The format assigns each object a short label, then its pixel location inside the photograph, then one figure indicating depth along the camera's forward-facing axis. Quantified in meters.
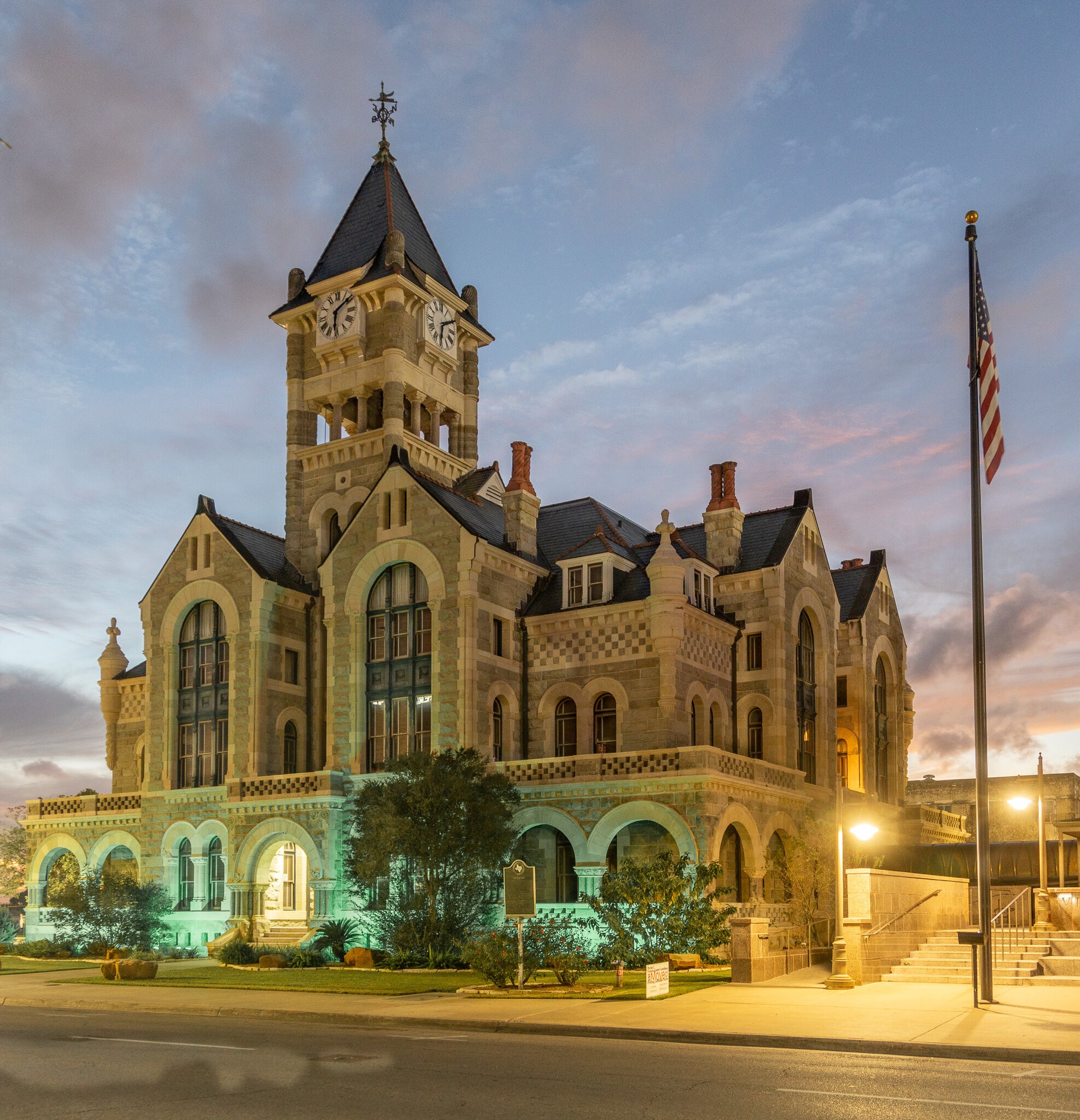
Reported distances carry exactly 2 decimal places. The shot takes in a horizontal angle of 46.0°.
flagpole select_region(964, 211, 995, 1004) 21.75
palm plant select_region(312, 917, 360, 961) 39.12
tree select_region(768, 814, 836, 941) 40.41
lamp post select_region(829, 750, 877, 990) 25.28
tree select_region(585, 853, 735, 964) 31.52
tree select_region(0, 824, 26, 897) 69.12
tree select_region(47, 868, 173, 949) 44.34
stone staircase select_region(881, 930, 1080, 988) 25.67
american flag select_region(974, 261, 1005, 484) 23.91
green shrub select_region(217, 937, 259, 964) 38.78
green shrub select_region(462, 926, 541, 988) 26.78
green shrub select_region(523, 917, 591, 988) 26.88
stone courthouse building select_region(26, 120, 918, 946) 41.53
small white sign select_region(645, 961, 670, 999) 24.08
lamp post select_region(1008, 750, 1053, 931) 30.28
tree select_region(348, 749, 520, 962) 35.97
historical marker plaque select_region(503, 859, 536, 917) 27.44
